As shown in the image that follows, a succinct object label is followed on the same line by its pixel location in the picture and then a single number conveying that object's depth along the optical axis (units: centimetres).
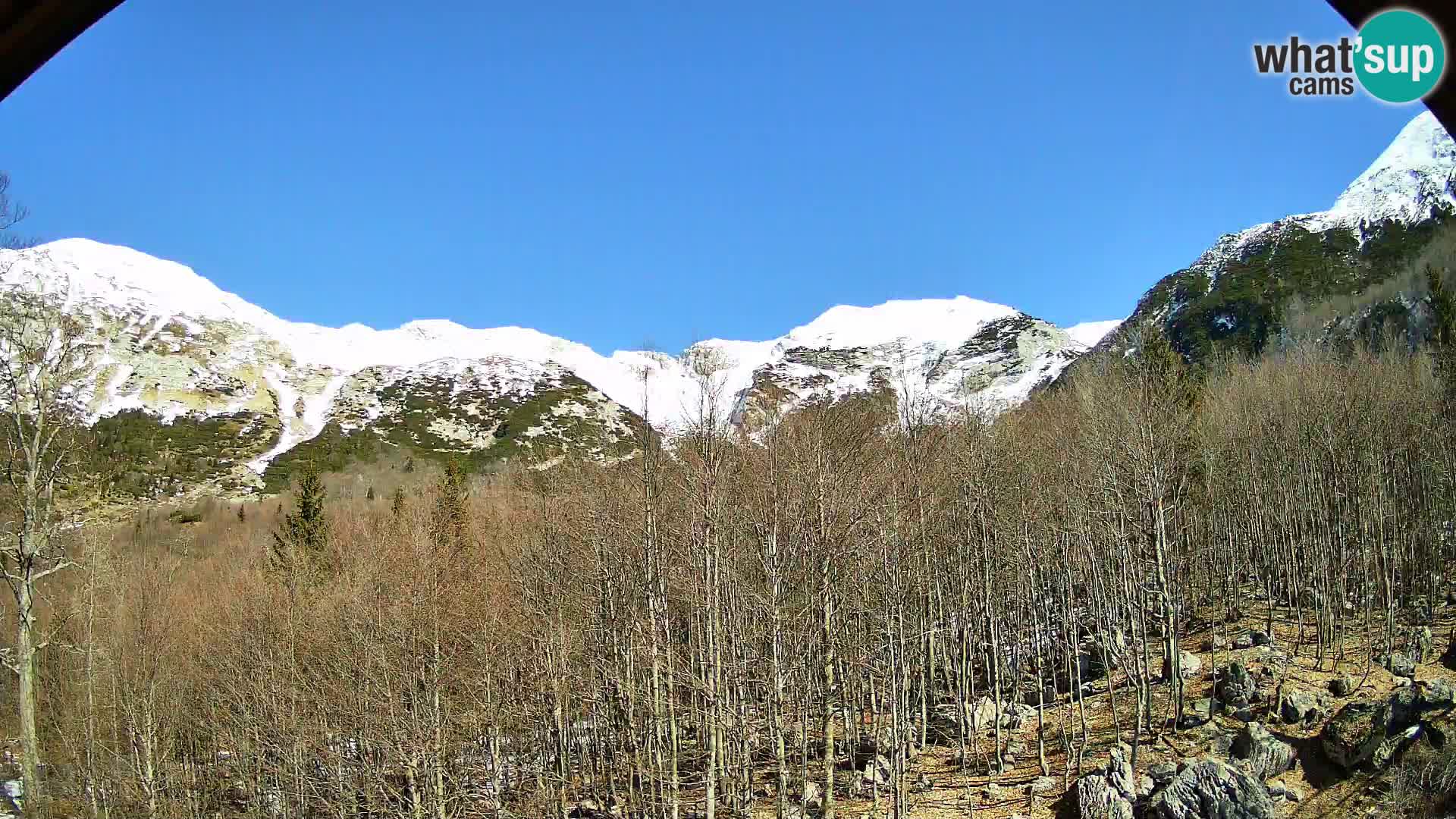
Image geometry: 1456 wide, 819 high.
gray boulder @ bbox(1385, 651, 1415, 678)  2116
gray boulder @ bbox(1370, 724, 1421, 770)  1616
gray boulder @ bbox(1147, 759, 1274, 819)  1551
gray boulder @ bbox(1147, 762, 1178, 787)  1720
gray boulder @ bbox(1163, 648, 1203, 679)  2407
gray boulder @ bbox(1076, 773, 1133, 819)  1661
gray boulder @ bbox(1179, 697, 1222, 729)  2059
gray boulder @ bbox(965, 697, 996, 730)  2338
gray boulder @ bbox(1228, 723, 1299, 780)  1756
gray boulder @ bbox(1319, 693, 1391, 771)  1702
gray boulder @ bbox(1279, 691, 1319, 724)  1961
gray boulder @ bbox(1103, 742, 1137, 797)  1720
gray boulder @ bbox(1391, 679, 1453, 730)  1656
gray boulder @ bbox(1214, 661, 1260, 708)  2088
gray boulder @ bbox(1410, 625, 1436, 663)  2183
